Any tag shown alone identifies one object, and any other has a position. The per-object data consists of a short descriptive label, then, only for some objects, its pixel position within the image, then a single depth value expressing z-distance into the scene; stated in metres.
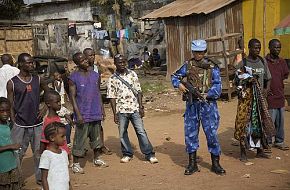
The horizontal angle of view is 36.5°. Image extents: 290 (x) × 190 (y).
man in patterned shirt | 6.18
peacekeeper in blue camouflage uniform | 5.41
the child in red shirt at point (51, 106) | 4.57
